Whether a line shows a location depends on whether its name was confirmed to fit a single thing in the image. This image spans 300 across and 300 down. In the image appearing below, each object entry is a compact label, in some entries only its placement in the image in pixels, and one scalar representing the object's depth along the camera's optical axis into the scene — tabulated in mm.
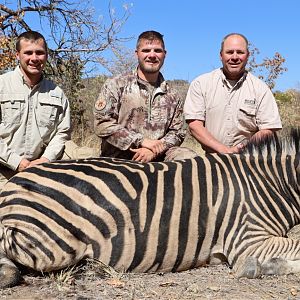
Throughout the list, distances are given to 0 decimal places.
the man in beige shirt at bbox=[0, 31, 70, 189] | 5023
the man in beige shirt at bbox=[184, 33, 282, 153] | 5426
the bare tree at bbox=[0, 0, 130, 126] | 11180
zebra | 3436
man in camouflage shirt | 5395
